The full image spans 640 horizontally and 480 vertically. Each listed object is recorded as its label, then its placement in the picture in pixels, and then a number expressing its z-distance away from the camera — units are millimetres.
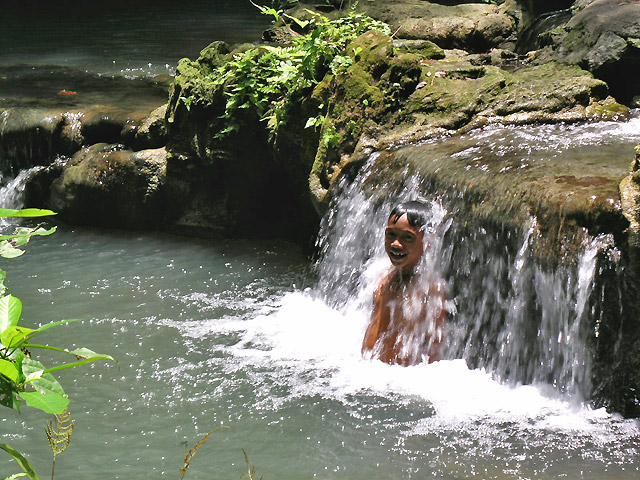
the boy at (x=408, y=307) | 5246
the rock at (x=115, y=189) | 8781
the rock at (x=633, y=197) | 4254
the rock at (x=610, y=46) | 7305
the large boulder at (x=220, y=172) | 8320
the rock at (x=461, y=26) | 11258
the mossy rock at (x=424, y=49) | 8258
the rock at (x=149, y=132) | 9016
